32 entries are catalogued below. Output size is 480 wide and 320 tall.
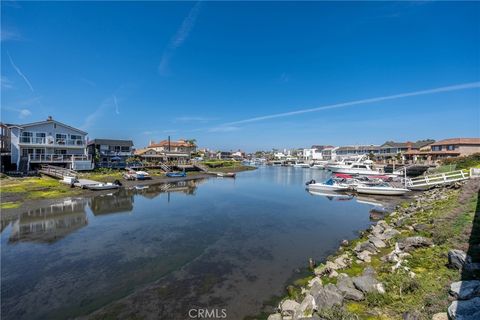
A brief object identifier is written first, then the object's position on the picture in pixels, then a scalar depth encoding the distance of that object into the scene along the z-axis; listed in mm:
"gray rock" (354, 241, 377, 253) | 11406
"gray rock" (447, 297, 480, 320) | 4645
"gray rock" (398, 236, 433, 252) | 9859
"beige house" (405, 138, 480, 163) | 51125
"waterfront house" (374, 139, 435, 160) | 75681
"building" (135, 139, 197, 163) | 68625
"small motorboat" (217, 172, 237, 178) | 59750
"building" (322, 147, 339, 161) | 110125
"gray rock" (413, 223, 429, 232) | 12267
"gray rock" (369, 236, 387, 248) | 11828
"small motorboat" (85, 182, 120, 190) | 32941
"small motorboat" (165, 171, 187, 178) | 51312
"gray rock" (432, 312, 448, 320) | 5083
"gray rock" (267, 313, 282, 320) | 7296
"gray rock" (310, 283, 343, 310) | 6727
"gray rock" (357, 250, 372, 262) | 10341
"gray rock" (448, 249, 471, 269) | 7115
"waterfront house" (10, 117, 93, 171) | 38469
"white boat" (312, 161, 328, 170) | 96375
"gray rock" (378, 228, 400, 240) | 12930
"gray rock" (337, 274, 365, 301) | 6962
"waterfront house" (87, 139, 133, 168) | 51531
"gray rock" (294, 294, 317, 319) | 6742
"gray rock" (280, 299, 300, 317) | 7383
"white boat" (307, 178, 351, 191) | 33312
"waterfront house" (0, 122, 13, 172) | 38250
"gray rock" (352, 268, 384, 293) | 7148
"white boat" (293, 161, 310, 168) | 108312
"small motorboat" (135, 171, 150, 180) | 44416
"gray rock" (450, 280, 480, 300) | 5441
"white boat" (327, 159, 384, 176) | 44866
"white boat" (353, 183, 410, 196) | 29750
